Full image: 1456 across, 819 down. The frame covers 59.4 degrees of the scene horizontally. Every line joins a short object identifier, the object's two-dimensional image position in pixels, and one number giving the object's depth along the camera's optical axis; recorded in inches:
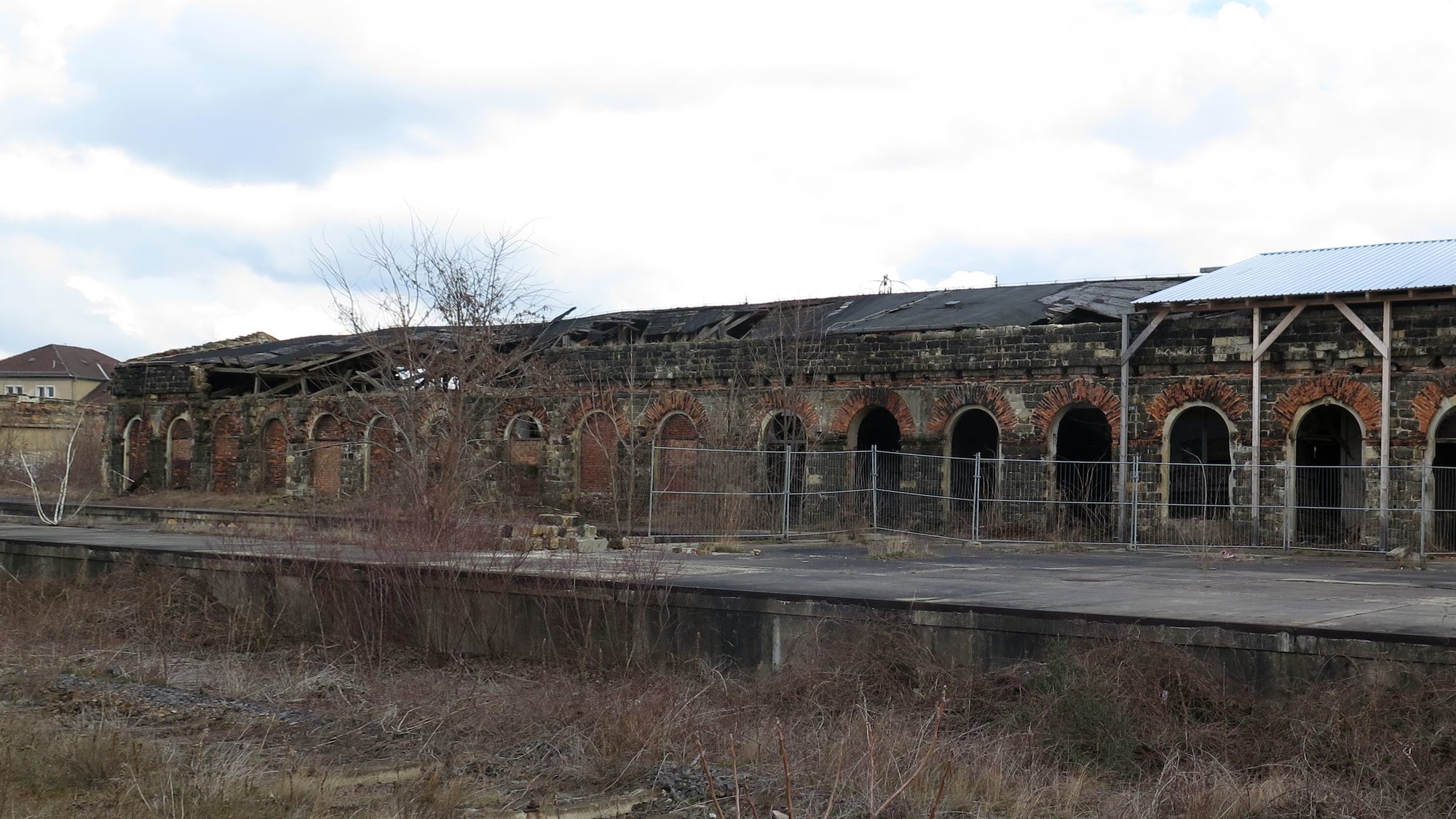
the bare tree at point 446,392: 748.6
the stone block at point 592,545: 651.3
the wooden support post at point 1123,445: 776.9
